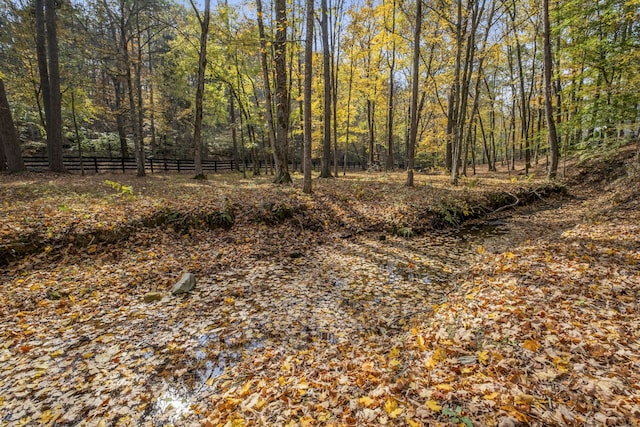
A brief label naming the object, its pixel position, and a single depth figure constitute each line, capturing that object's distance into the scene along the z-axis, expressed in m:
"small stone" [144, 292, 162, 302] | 5.07
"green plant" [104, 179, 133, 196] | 8.97
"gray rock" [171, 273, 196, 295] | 5.30
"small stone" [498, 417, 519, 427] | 2.09
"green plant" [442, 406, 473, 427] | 2.17
